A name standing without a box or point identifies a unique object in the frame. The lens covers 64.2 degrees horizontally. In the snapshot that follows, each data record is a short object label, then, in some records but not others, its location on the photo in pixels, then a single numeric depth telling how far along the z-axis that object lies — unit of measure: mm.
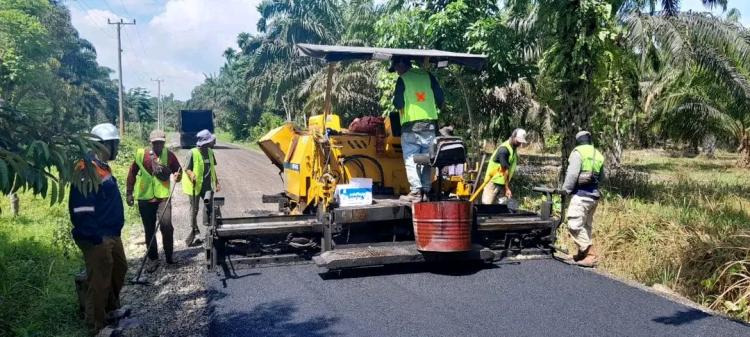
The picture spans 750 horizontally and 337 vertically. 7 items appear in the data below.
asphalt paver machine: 5688
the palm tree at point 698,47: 12586
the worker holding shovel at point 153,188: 6605
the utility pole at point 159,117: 69375
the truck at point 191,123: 33844
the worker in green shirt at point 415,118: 6188
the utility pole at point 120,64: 33378
